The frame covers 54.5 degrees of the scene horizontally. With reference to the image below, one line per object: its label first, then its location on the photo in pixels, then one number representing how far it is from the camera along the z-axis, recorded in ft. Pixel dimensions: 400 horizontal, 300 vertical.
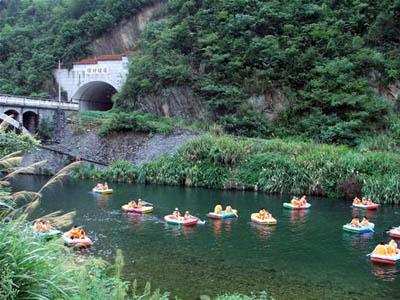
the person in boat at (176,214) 72.00
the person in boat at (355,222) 68.03
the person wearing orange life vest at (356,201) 88.09
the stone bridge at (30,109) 133.80
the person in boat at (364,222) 68.47
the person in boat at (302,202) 85.25
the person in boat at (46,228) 49.75
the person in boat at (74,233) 56.34
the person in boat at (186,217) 71.20
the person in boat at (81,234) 56.39
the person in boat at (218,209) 77.95
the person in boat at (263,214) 72.43
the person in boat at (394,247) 54.26
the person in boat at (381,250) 53.21
